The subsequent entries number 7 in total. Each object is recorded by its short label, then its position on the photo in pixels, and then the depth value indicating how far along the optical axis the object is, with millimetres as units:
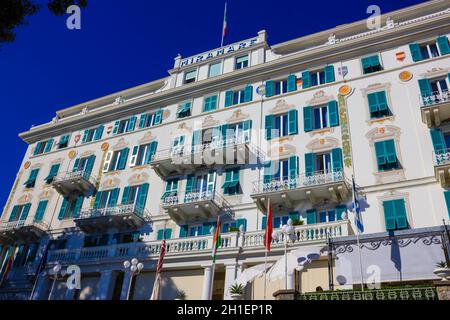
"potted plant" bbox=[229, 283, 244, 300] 16172
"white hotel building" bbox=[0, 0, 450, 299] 19000
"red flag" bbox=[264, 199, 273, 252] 16766
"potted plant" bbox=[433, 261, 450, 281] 11088
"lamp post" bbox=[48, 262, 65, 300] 20347
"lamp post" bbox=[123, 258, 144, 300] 17947
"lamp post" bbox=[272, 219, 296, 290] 14940
